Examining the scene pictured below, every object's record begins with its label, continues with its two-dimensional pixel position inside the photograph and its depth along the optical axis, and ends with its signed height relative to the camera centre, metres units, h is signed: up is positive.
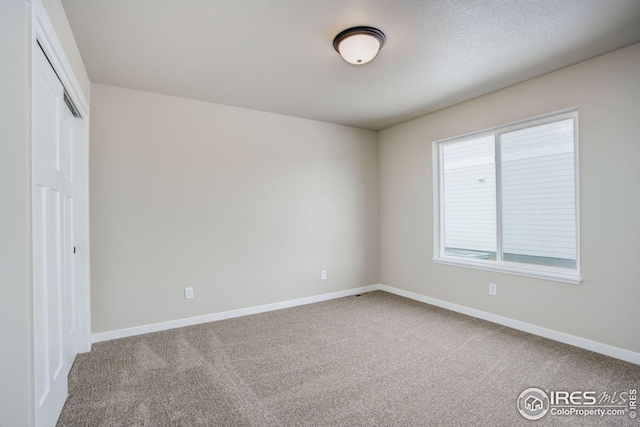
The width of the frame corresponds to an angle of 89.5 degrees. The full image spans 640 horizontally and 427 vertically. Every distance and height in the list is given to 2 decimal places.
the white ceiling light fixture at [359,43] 2.27 +1.23
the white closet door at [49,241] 1.54 -0.13
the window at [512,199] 3.03 +0.13
